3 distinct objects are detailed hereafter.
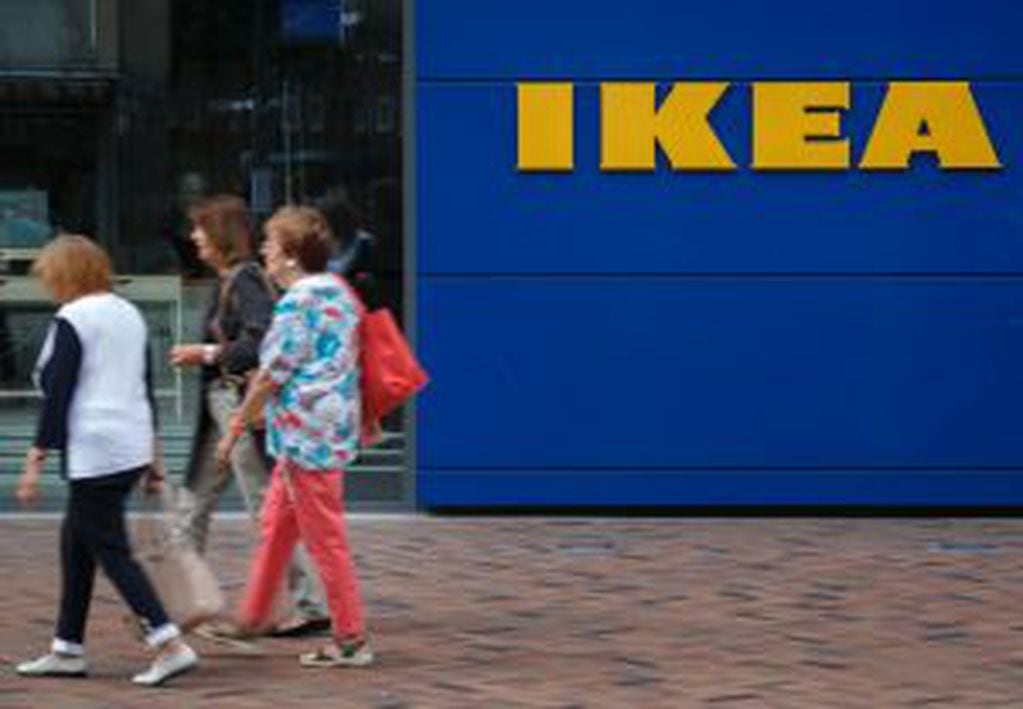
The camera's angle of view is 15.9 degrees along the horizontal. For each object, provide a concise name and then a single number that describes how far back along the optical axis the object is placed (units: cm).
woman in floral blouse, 1312
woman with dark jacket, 1403
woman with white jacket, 1252
